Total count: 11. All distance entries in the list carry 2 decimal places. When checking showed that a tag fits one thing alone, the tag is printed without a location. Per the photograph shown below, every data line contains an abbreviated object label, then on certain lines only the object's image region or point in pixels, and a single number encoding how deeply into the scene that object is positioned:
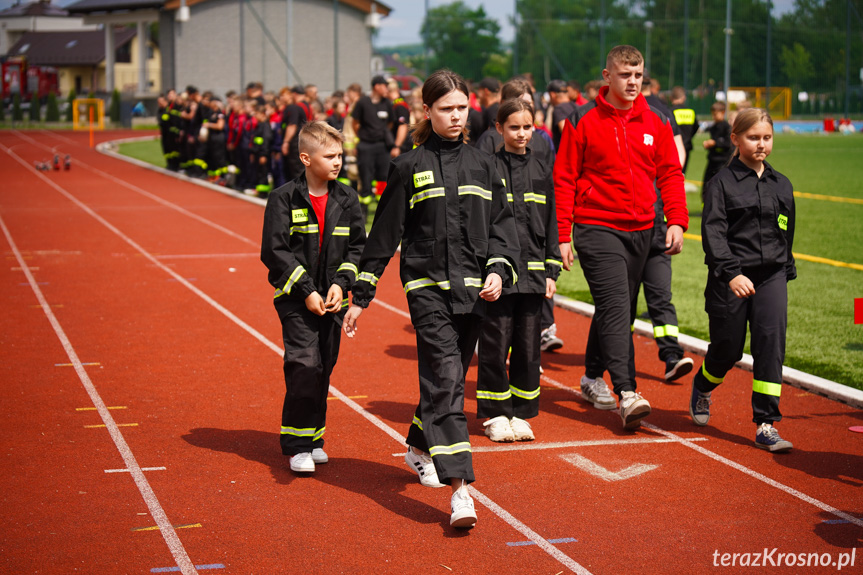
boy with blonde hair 5.46
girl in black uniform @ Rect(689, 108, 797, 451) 6.08
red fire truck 90.75
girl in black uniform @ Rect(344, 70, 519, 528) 4.91
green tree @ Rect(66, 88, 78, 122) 61.78
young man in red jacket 6.43
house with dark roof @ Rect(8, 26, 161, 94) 94.06
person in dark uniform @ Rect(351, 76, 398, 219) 16.98
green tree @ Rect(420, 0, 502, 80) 39.72
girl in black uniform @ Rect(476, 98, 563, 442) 6.24
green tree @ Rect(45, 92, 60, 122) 60.56
